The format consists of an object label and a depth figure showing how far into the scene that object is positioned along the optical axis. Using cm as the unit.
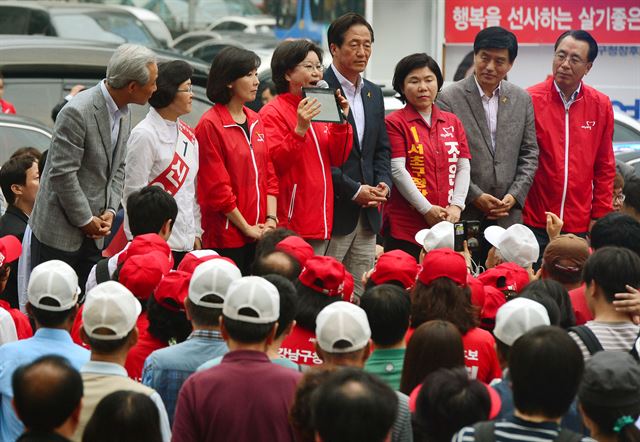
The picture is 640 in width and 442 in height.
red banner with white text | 1963
